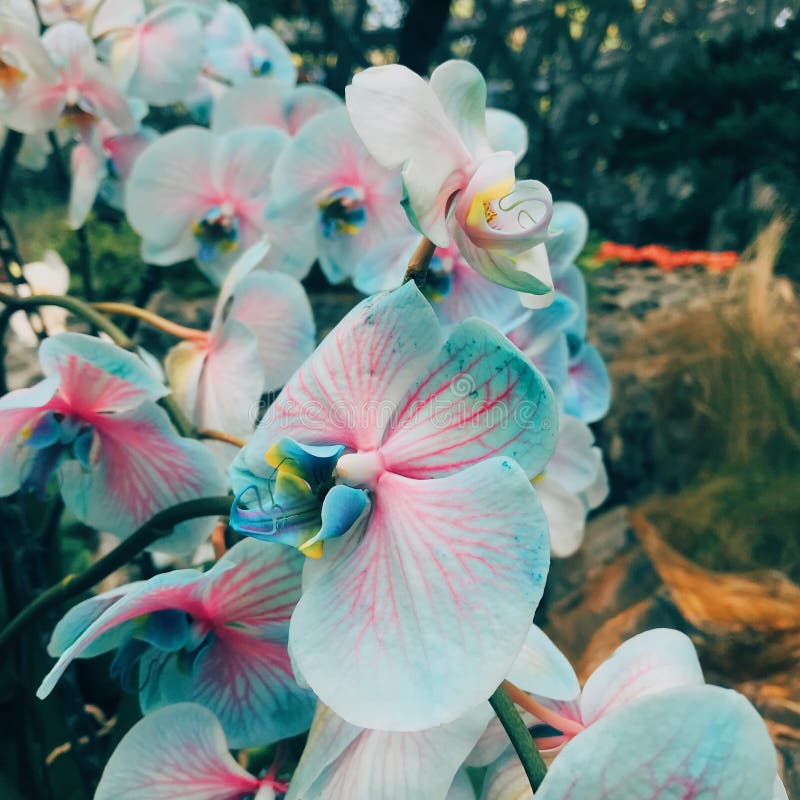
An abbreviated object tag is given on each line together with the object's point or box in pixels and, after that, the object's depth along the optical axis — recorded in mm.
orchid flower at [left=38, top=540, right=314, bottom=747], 229
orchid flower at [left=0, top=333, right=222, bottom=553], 268
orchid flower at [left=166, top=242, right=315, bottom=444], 338
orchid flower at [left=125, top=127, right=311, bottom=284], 476
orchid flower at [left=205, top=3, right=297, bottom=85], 628
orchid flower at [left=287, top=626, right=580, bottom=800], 190
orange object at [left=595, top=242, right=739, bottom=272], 2523
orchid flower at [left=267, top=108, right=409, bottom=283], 442
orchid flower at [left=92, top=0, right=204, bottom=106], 459
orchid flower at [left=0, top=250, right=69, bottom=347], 603
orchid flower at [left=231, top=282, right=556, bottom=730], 174
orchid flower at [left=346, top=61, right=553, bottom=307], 223
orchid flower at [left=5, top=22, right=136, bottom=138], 436
